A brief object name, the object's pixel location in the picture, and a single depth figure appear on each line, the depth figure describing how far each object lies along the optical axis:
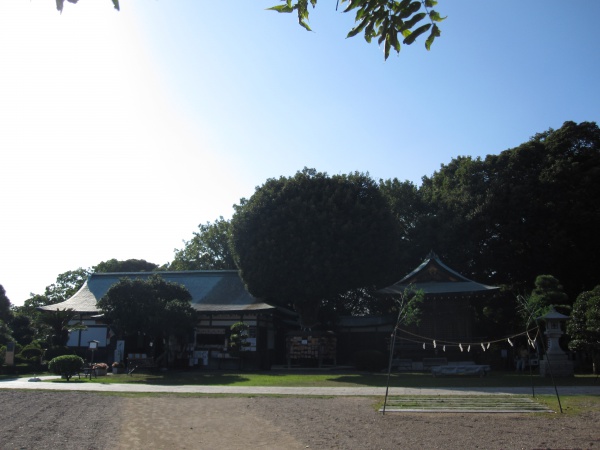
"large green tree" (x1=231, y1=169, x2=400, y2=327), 34.22
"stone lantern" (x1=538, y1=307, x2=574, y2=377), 23.41
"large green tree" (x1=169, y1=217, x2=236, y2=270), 51.97
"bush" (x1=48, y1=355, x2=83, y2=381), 24.84
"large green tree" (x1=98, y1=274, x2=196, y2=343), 27.66
